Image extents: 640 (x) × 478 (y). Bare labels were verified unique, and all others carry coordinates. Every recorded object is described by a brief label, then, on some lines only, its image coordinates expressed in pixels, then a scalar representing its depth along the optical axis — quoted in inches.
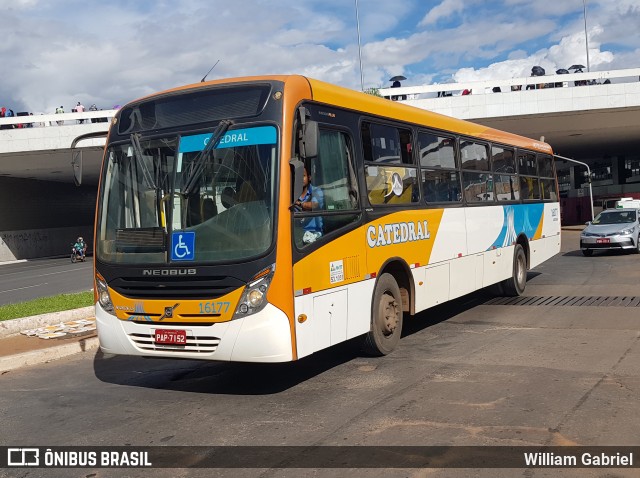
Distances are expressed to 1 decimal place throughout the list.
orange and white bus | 248.7
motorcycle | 1451.4
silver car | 862.5
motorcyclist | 1440.7
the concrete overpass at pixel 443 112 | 1186.6
